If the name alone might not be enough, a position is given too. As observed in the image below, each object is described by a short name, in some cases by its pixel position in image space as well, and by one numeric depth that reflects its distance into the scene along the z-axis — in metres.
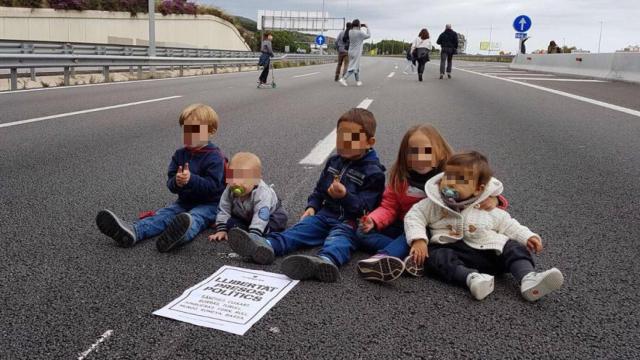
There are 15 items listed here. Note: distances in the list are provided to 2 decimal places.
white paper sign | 2.41
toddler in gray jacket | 3.45
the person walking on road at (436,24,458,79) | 21.52
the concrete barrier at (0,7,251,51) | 29.77
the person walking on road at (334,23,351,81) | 19.92
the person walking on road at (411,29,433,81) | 20.64
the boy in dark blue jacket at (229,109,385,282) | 3.12
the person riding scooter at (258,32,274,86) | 17.06
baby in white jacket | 2.91
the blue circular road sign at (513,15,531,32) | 30.22
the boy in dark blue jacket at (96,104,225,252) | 3.23
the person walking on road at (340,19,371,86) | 18.35
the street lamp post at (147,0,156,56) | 22.20
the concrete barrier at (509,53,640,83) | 17.02
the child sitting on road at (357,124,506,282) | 3.22
